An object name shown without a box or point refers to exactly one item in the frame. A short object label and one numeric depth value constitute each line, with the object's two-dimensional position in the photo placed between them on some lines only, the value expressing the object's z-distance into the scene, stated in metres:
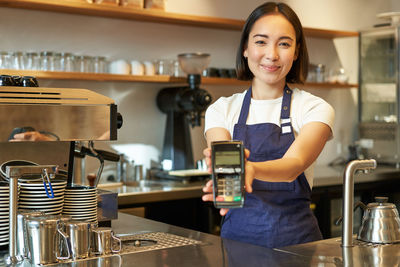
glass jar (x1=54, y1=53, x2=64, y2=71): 3.71
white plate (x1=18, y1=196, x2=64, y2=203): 1.84
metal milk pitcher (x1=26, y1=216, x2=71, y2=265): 1.67
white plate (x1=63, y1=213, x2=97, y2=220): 1.94
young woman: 2.01
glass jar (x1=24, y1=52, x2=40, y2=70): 3.61
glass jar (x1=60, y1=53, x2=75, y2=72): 3.74
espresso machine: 1.77
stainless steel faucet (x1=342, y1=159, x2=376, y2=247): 1.84
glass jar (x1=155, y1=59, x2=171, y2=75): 4.26
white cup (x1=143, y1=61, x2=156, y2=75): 4.16
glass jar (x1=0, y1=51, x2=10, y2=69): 3.52
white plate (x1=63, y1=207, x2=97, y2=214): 1.95
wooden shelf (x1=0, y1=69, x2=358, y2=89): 3.60
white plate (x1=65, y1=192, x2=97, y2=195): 1.95
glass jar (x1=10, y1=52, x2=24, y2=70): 3.57
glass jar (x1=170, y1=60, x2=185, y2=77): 4.29
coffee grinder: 4.10
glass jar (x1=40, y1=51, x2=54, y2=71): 3.67
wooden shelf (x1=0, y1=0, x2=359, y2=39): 3.68
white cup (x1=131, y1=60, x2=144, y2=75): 4.10
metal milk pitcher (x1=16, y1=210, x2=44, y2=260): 1.72
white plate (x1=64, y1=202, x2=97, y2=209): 1.95
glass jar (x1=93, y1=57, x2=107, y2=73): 3.93
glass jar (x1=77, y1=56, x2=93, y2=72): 3.82
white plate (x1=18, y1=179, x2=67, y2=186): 1.84
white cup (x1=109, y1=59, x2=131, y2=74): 4.04
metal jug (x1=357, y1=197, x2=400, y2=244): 1.92
